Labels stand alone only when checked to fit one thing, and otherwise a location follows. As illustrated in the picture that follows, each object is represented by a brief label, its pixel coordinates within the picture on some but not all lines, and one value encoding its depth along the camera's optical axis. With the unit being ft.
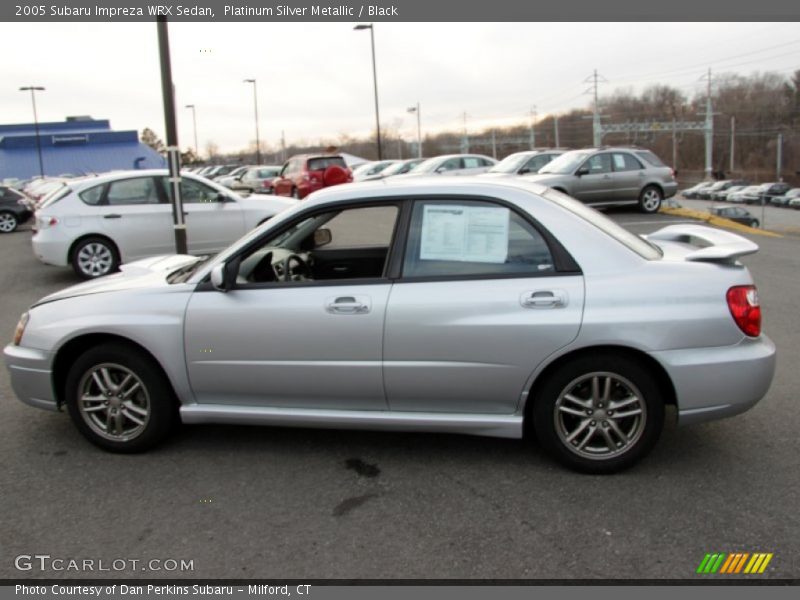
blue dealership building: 223.51
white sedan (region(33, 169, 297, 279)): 33.91
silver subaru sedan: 11.96
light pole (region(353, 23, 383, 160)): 109.53
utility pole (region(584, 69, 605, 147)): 238.89
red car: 76.59
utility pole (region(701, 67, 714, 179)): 263.29
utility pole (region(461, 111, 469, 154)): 271.74
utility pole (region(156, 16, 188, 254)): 24.80
